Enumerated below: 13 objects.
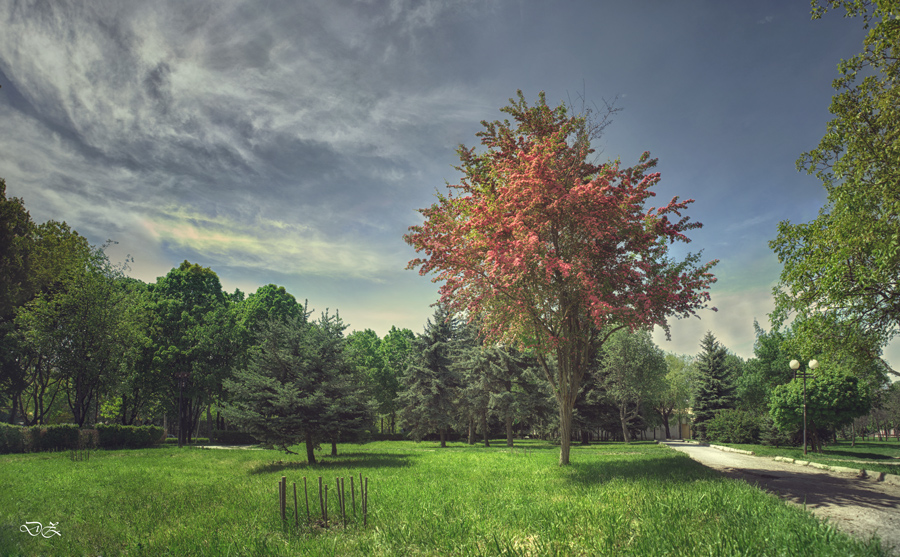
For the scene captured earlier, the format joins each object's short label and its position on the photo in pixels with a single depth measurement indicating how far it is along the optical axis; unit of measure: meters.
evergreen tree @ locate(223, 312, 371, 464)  17.11
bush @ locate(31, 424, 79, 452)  24.39
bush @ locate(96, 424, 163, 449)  27.70
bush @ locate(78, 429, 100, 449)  25.98
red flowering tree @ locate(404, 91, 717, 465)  11.80
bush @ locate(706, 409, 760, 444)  29.44
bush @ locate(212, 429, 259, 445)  39.44
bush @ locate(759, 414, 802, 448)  26.40
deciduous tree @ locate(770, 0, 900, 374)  11.02
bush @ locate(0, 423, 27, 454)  22.84
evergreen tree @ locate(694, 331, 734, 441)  39.97
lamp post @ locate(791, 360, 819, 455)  16.13
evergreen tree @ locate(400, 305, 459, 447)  32.94
